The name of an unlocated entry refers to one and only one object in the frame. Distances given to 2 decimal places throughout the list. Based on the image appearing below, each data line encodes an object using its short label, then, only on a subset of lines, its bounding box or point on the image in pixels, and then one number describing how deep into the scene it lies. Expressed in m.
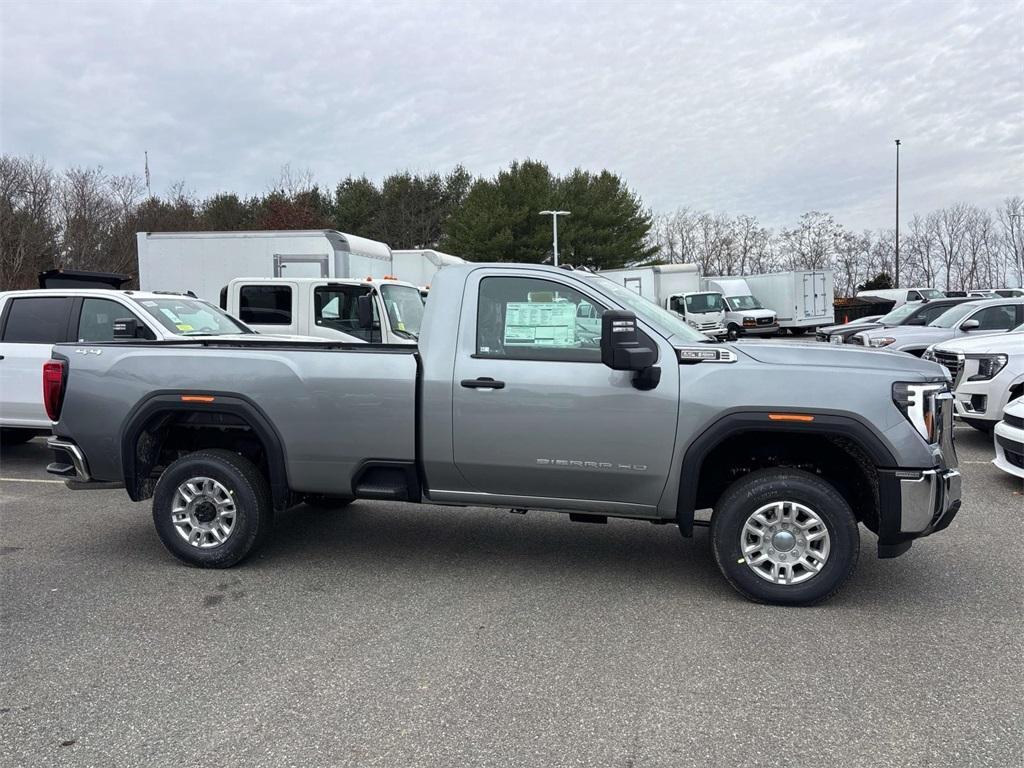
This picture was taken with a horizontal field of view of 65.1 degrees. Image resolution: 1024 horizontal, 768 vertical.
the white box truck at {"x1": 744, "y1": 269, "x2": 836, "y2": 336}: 34.72
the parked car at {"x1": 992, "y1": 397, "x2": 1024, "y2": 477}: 7.03
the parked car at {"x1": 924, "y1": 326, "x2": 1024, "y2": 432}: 8.84
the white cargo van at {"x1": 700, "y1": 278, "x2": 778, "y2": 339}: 33.25
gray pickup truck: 4.36
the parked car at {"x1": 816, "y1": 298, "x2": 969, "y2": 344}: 15.72
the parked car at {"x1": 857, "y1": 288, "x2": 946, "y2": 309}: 35.50
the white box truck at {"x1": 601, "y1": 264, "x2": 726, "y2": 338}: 32.59
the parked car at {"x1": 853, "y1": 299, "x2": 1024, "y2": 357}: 13.17
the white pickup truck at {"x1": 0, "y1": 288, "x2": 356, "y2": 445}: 8.40
